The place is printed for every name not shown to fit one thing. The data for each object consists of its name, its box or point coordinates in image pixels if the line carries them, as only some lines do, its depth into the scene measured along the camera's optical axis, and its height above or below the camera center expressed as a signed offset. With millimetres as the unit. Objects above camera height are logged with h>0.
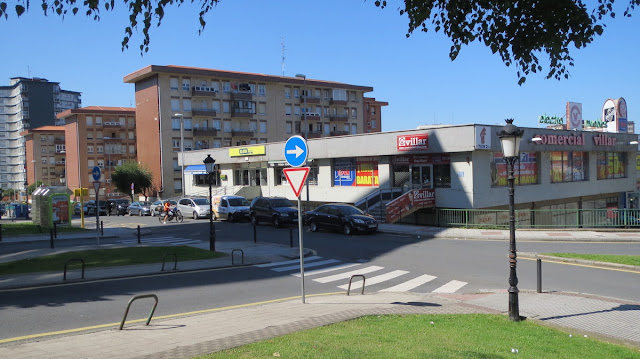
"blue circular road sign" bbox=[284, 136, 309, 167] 9953 +467
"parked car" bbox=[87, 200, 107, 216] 52000 -2863
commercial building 31094 +131
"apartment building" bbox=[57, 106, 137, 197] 82562 +6483
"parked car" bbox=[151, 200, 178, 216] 44797 -2611
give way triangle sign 9938 -24
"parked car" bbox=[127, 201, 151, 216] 48938 -2840
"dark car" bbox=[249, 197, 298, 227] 30623 -2175
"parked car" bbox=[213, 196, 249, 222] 35875 -2216
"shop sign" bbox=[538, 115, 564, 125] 54000 +5139
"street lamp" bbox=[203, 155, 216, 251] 21925 +526
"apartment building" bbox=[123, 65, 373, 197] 65750 +9235
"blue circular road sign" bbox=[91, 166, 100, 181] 21634 +303
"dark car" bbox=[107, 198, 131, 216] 52406 -2709
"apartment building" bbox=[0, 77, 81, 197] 127125 +17129
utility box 31359 -1530
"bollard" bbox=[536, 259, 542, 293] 11940 -2549
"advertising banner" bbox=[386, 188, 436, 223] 30156 -1862
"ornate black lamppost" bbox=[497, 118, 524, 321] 9195 -167
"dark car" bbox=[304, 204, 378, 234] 26109 -2395
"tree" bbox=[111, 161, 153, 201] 65188 +235
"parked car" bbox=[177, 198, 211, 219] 39062 -2260
